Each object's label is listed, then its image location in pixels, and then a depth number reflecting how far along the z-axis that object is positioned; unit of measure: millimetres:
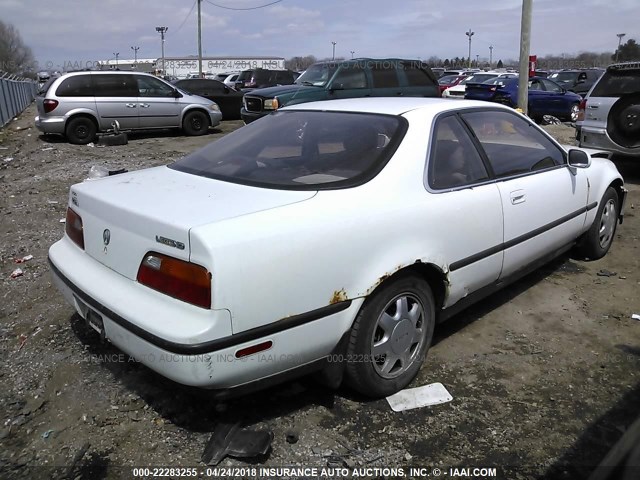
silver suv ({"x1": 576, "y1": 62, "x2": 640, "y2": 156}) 7422
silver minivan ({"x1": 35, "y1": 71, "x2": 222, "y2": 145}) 11938
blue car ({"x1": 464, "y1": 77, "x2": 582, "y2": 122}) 15805
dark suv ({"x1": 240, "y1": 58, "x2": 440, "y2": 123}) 11141
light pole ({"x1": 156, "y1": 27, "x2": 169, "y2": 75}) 59906
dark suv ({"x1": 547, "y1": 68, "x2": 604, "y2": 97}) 20078
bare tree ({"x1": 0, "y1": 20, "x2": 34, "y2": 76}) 69188
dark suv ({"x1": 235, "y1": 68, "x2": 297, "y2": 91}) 20750
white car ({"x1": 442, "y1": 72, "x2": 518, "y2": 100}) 17484
